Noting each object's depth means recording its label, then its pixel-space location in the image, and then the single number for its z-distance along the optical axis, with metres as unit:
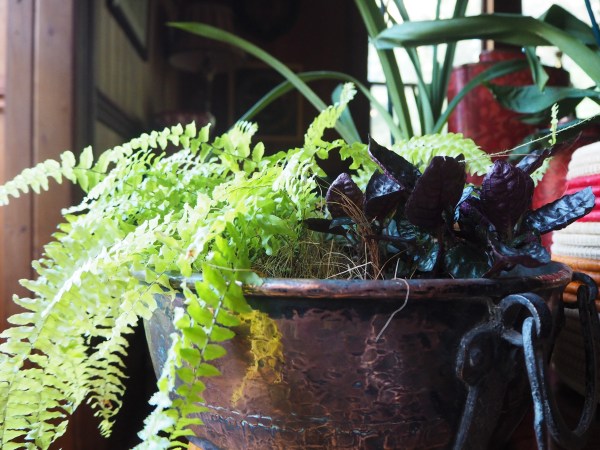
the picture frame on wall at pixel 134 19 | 1.32
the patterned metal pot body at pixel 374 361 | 0.29
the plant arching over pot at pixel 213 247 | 0.30
